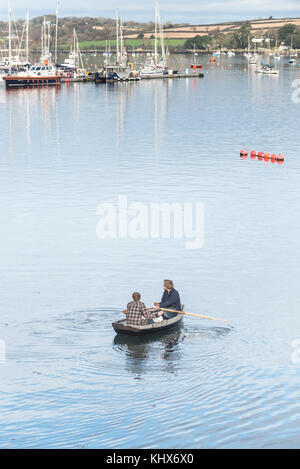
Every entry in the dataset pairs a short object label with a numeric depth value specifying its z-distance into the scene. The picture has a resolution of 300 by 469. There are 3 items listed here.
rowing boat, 32.53
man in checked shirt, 32.44
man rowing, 34.43
